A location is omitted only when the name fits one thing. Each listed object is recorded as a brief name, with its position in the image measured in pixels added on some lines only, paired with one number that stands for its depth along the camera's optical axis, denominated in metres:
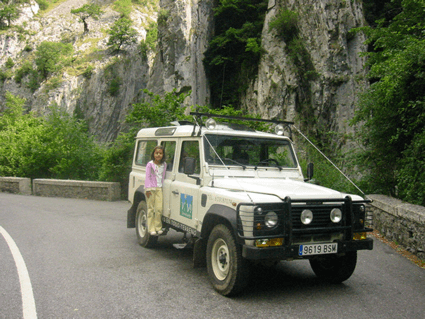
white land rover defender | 4.34
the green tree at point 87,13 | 85.44
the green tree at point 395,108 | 8.72
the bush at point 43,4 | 100.25
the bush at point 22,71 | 72.50
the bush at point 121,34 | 69.50
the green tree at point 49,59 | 70.81
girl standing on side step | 6.61
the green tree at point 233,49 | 30.06
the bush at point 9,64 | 75.81
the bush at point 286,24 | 26.81
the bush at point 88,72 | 68.31
